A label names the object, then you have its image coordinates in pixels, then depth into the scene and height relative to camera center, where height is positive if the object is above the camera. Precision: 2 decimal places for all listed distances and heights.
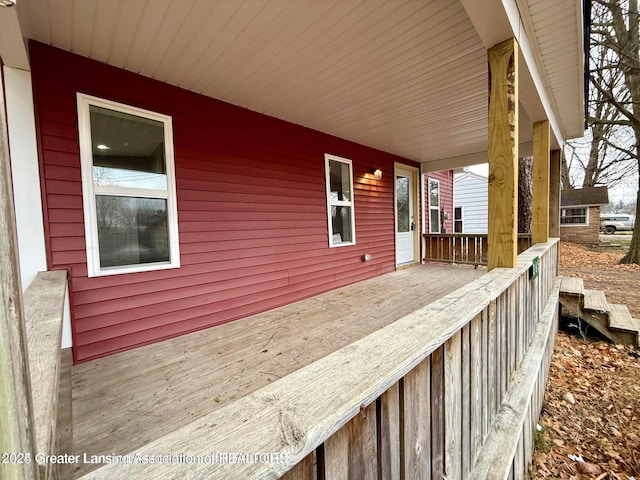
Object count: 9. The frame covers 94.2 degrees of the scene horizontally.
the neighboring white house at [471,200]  12.50 +0.91
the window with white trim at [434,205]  8.27 +0.50
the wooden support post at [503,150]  2.06 +0.49
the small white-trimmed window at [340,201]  5.00 +0.44
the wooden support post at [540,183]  3.72 +0.45
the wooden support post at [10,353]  0.42 -0.17
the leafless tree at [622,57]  6.82 +3.87
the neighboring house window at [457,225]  10.97 -0.12
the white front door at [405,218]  6.83 +0.13
